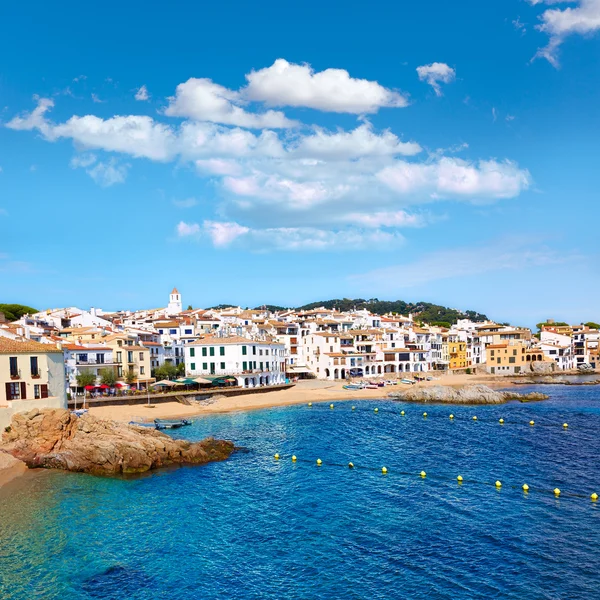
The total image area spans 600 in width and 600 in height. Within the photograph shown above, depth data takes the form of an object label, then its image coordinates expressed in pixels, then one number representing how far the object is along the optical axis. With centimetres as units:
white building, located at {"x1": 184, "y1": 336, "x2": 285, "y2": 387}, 10094
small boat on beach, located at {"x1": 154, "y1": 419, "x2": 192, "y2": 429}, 6725
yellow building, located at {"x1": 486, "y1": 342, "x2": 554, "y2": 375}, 14162
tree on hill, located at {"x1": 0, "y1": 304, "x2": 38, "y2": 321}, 13671
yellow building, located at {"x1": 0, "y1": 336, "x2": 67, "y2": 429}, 5262
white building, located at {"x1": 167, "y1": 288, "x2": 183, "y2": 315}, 16928
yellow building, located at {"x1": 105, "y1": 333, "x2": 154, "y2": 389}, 9200
